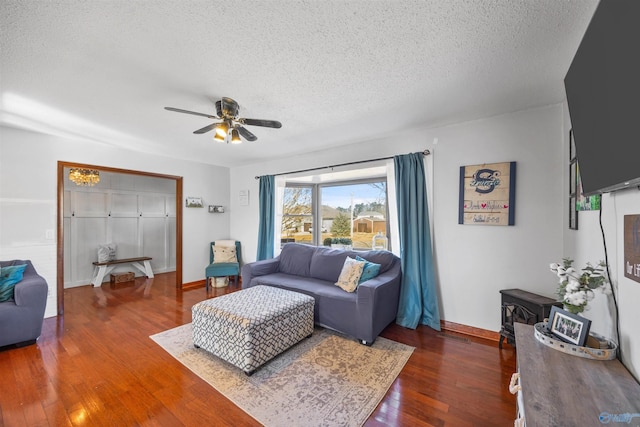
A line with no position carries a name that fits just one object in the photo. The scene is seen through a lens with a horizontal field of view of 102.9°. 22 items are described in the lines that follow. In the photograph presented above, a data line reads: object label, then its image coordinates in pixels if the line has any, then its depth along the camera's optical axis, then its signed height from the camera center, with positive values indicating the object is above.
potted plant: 1.35 -0.38
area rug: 1.70 -1.33
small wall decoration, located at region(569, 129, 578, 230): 1.94 +0.20
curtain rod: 3.05 +0.72
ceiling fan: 2.23 +0.84
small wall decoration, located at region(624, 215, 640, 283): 1.03 -0.14
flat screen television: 0.81 +0.45
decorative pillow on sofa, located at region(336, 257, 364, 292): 2.90 -0.73
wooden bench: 4.77 -1.09
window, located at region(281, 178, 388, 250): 3.91 +0.00
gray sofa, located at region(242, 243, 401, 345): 2.57 -0.90
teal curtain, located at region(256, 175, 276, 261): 4.55 -0.08
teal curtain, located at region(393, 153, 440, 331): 2.97 -0.46
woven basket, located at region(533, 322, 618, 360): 1.19 -0.66
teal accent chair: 4.46 -1.02
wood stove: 2.15 -0.85
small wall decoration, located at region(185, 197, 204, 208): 4.72 +0.19
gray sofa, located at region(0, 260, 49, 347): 2.41 -0.99
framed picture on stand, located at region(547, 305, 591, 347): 1.26 -0.59
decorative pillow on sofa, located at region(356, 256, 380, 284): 2.93 -0.68
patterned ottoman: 2.11 -1.02
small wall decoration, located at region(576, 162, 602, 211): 1.51 +0.08
